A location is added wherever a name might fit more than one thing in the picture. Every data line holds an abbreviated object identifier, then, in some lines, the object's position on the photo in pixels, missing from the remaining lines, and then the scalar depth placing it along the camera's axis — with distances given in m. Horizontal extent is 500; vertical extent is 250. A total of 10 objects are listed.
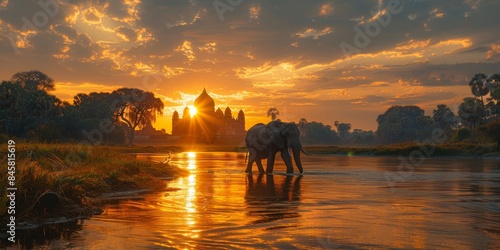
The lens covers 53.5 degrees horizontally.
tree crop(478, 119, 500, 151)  65.62
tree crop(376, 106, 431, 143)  169.50
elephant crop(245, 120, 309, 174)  26.44
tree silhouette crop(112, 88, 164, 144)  115.69
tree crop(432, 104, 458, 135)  148.38
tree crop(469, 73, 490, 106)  104.06
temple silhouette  146.88
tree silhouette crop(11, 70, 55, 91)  106.56
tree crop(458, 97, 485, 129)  93.00
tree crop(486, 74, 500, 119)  100.24
